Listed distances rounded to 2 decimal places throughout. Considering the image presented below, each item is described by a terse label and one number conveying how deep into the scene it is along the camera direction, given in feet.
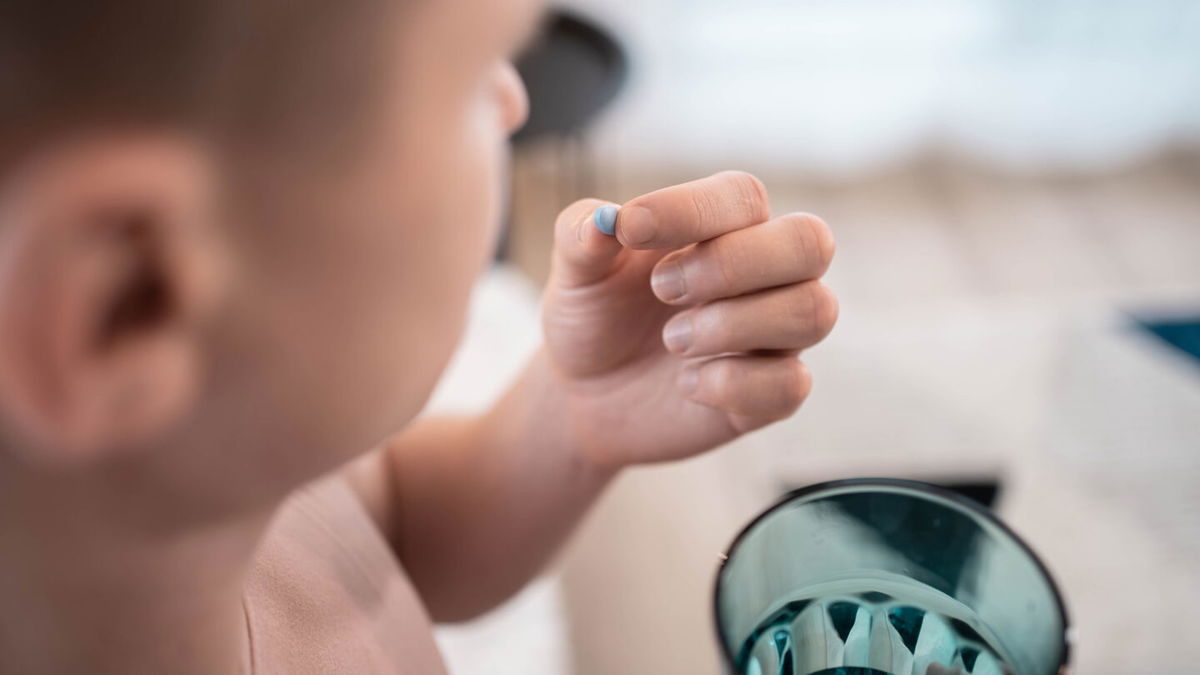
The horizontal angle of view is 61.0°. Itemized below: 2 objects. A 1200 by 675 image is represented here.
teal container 0.94
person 0.72
